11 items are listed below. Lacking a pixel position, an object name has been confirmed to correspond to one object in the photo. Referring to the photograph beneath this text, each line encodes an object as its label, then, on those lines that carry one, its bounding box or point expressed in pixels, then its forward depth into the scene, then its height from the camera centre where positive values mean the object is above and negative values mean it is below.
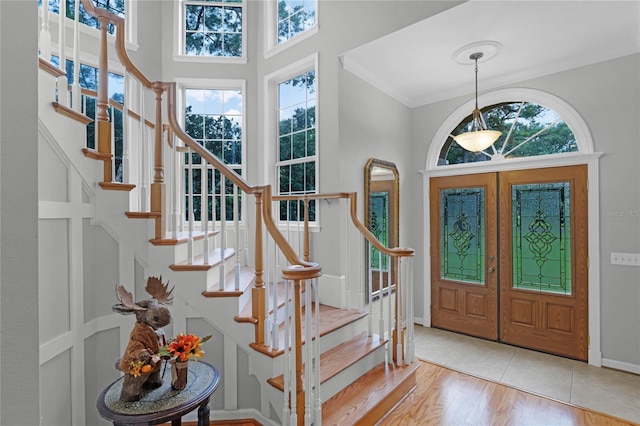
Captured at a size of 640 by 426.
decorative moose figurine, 1.53 -0.65
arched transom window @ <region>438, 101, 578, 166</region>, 3.45 +0.91
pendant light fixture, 3.13 +0.75
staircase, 1.81 -0.62
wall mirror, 3.56 +0.07
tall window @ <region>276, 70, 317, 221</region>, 3.58 +0.86
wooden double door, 3.34 -0.54
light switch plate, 2.98 -0.46
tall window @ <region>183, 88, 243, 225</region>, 4.11 +1.19
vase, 1.63 -0.84
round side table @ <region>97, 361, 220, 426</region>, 1.46 -0.92
